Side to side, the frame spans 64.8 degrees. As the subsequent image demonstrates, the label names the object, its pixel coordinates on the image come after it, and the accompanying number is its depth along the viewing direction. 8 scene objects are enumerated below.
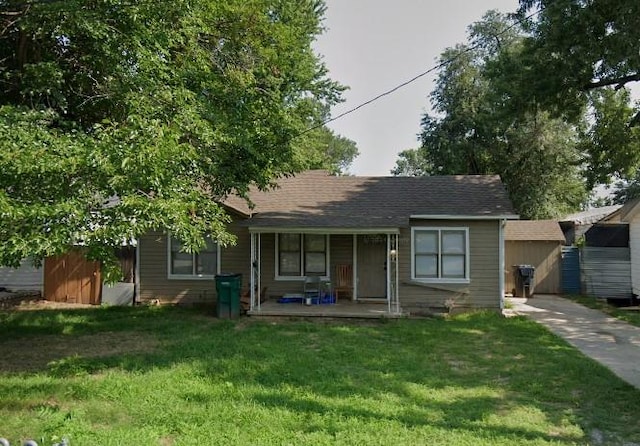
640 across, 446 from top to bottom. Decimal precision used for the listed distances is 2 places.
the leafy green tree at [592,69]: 12.79
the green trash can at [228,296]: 12.39
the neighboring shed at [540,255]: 19.12
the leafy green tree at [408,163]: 60.32
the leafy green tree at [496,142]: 26.56
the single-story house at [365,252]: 13.32
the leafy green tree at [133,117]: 5.69
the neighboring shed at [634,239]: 16.00
